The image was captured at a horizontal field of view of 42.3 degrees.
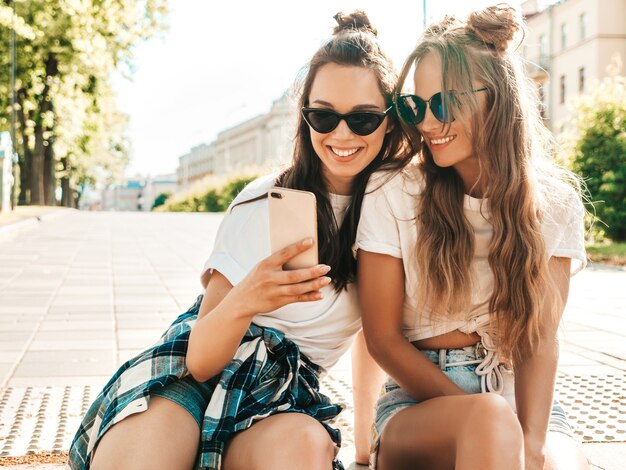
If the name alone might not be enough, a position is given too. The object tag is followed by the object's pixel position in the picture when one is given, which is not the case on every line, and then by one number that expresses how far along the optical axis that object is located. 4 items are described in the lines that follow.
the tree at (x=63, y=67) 23.84
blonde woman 2.48
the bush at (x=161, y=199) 82.53
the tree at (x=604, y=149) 14.42
